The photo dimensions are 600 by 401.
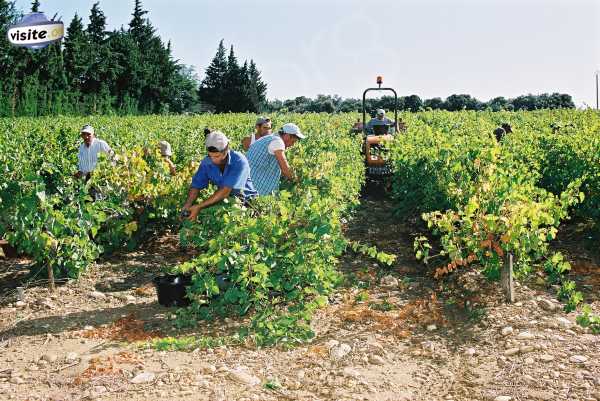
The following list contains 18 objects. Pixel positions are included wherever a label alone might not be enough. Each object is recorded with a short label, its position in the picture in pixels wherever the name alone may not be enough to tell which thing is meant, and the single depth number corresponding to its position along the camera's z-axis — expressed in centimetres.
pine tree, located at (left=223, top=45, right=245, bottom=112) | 7262
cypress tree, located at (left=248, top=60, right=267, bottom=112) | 7294
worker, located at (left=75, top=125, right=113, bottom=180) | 821
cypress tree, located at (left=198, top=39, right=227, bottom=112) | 7392
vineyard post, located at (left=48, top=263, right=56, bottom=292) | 607
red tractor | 1267
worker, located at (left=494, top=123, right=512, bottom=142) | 1167
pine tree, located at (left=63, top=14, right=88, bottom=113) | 5188
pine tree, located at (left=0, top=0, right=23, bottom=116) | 3731
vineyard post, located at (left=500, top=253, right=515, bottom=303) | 555
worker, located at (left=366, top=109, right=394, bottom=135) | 1405
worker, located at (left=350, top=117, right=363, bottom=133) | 1577
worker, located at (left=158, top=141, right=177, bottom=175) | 859
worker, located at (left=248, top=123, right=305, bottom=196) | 639
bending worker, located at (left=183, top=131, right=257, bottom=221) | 534
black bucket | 556
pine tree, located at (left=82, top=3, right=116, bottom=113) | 5467
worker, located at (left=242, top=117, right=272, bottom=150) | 746
